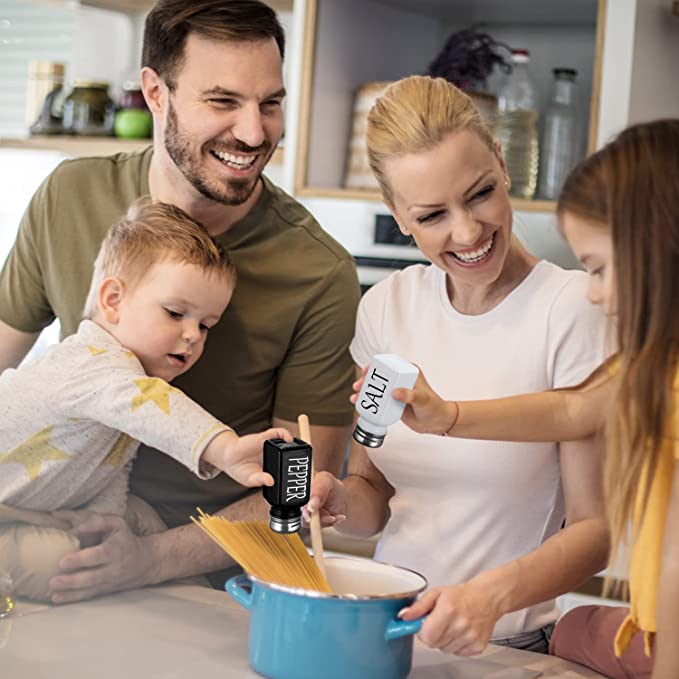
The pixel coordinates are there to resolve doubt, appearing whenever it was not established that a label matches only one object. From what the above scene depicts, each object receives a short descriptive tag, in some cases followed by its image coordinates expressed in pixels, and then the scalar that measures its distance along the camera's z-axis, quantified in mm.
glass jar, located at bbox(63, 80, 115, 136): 2961
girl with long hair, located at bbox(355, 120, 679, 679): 996
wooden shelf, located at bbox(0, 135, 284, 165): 2887
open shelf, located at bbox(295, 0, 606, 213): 2641
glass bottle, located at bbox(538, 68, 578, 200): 2529
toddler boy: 1359
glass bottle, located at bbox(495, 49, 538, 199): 2527
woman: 1338
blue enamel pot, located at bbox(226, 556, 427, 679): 1044
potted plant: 2619
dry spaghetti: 1161
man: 1630
